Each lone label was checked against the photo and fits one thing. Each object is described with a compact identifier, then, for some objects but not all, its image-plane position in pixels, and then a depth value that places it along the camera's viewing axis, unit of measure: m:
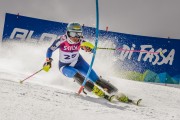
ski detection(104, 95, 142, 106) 13.37
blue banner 23.59
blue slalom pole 13.83
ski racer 14.10
